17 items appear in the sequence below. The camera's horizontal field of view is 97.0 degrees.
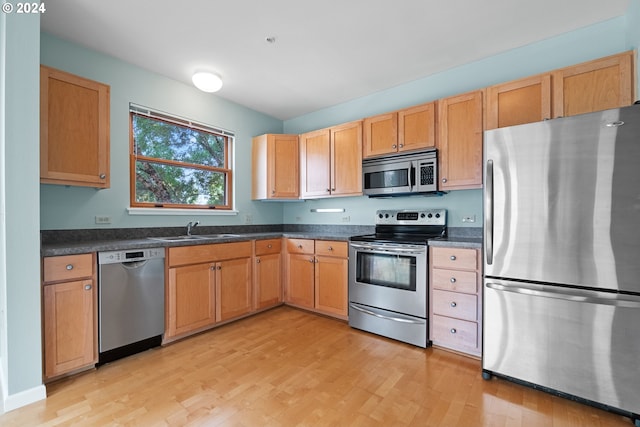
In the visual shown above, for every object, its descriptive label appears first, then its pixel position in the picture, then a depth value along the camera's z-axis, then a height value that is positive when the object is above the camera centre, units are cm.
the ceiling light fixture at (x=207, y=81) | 290 +137
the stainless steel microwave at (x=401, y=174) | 279 +40
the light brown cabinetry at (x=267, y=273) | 333 -75
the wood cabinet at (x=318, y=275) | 316 -75
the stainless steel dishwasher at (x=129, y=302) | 217 -73
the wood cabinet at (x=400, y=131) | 279 +86
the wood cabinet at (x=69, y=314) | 192 -72
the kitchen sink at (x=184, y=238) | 279 -27
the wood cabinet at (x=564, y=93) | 195 +91
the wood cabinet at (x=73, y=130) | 208 +64
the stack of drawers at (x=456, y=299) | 231 -73
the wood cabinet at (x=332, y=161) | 334 +64
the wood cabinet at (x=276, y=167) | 384 +62
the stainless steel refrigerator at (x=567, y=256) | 159 -27
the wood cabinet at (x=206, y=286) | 260 -74
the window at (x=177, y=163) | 299 +57
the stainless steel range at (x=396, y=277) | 255 -64
